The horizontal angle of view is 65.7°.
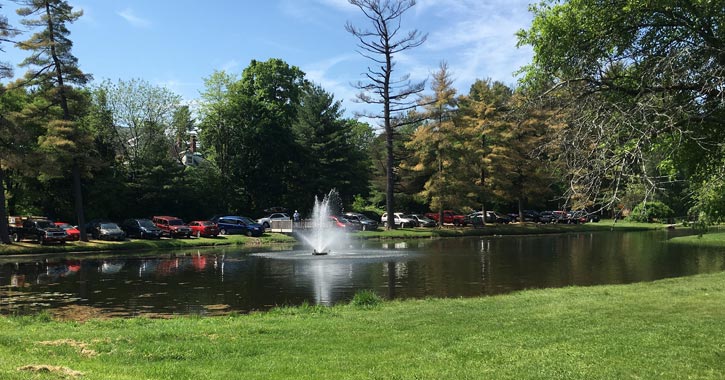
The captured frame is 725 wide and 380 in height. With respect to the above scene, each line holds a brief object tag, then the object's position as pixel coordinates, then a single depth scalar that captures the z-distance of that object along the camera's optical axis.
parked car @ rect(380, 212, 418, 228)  61.34
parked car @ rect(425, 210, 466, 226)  65.50
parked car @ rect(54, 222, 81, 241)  41.57
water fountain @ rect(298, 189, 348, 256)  38.34
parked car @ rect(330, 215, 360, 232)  52.53
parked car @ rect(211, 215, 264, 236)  49.12
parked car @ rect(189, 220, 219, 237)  47.62
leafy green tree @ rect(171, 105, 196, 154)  61.19
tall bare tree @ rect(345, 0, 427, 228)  54.91
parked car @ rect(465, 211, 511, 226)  65.44
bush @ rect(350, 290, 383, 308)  14.94
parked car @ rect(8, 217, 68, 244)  38.97
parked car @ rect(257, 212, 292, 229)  54.91
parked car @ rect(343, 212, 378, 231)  54.84
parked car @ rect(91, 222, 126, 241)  42.72
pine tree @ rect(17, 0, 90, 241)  38.59
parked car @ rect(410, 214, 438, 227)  62.22
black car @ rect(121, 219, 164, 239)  44.81
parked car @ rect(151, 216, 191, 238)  46.28
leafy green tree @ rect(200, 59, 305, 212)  61.66
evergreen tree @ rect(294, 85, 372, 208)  62.21
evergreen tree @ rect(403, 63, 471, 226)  56.56
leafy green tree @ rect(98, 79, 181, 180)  55.38
